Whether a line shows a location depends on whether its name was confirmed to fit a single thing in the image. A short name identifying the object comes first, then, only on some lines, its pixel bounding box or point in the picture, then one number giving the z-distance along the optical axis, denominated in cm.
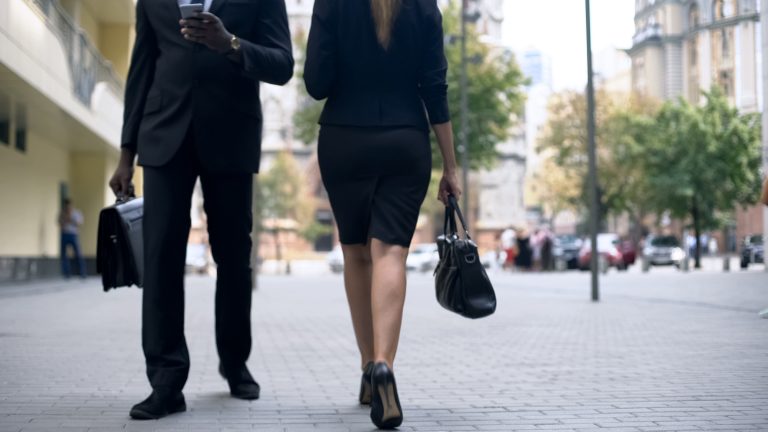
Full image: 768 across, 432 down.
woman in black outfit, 475
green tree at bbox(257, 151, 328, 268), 6869
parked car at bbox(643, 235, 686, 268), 4612
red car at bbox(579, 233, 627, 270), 4359
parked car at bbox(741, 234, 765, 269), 3594
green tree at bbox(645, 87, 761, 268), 4653
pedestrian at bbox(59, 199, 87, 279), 2364
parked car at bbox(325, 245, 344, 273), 5384
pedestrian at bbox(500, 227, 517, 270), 4300
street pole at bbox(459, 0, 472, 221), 3444
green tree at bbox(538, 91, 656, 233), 6125
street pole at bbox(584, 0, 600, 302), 1640
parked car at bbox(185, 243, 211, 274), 5203
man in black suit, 502
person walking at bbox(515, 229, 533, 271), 4071
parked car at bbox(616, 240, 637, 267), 4603
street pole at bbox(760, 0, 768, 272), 2377
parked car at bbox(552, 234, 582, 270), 4578
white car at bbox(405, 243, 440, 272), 5462
